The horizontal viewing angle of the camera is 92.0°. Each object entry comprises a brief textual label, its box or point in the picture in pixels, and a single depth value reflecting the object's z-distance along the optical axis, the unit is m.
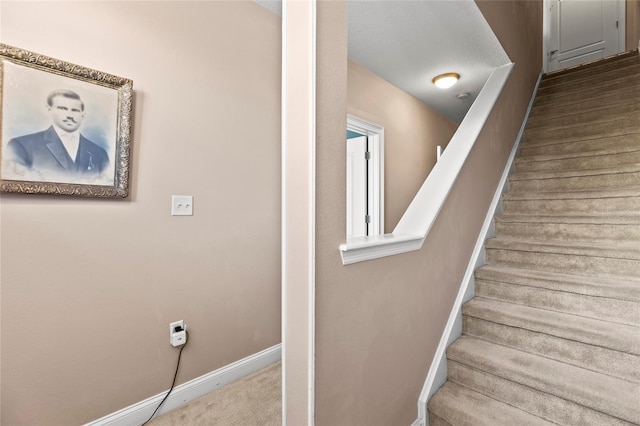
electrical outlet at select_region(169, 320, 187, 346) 1.75
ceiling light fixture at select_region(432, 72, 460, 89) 2.95
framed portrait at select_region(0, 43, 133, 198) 1.29
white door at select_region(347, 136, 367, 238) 3.23
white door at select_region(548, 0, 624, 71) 4.21
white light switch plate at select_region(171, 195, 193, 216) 1.78
